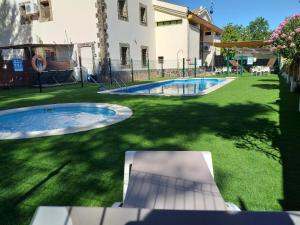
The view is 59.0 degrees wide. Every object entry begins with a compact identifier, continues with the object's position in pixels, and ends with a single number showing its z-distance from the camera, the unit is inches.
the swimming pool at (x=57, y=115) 310.3
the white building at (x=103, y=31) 773.9
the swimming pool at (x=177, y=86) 576.4
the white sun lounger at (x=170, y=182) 83.6
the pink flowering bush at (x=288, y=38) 377.7
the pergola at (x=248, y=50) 1075.2
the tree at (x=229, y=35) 1519.4
